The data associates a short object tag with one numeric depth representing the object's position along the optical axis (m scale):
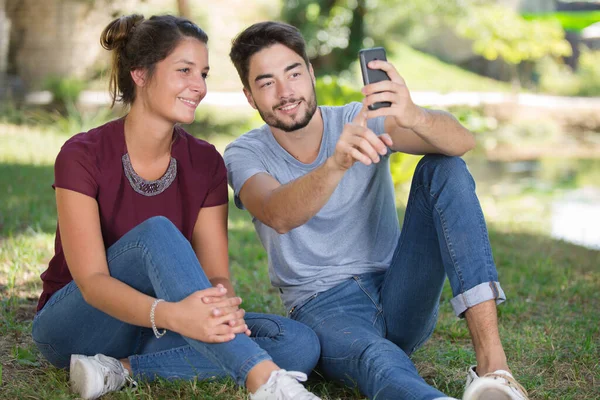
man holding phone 3.87
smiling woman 3.79
